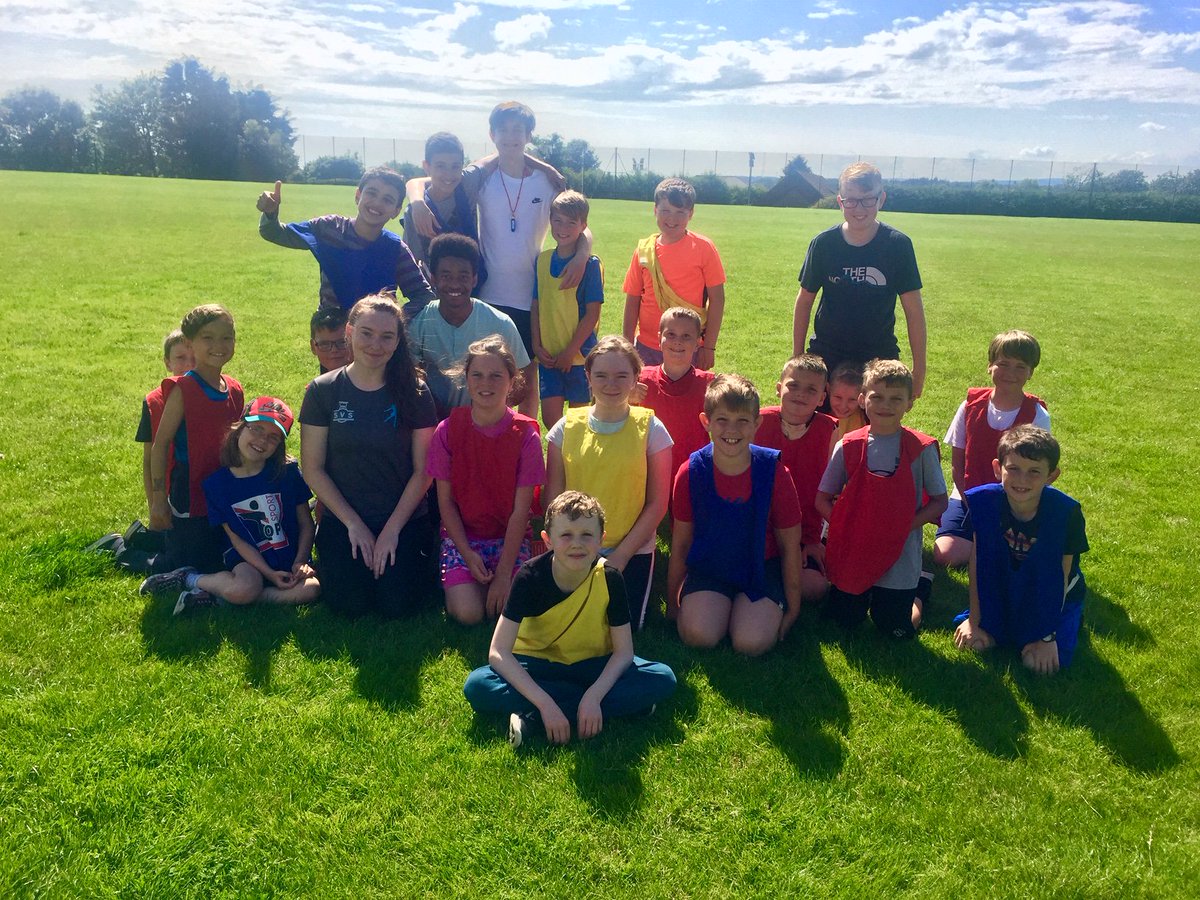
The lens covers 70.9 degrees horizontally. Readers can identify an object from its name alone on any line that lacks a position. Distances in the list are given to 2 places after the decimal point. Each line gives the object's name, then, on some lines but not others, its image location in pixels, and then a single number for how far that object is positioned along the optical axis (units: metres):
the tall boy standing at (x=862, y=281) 5.18
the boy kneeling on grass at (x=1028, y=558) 3.91
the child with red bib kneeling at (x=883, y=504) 4.25
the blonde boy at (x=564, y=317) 5.66
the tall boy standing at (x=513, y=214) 5.77
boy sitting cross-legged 3.43
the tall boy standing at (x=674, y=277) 5.90
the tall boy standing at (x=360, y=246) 5.29
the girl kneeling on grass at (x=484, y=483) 4.37
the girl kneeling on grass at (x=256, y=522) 4.50
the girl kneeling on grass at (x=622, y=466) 4.30
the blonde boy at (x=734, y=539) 4.15
